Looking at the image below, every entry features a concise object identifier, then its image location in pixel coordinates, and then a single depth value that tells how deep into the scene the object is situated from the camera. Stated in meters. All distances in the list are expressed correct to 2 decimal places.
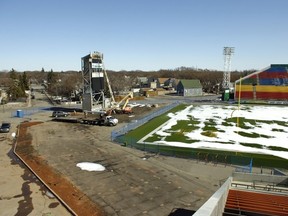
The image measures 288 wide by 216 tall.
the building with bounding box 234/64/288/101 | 60.28
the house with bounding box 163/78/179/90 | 98.54
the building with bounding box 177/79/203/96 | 76.84
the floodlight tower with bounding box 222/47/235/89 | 79.82
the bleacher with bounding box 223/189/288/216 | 10.08
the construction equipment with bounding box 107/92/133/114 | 43.25
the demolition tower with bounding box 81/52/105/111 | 41.41
